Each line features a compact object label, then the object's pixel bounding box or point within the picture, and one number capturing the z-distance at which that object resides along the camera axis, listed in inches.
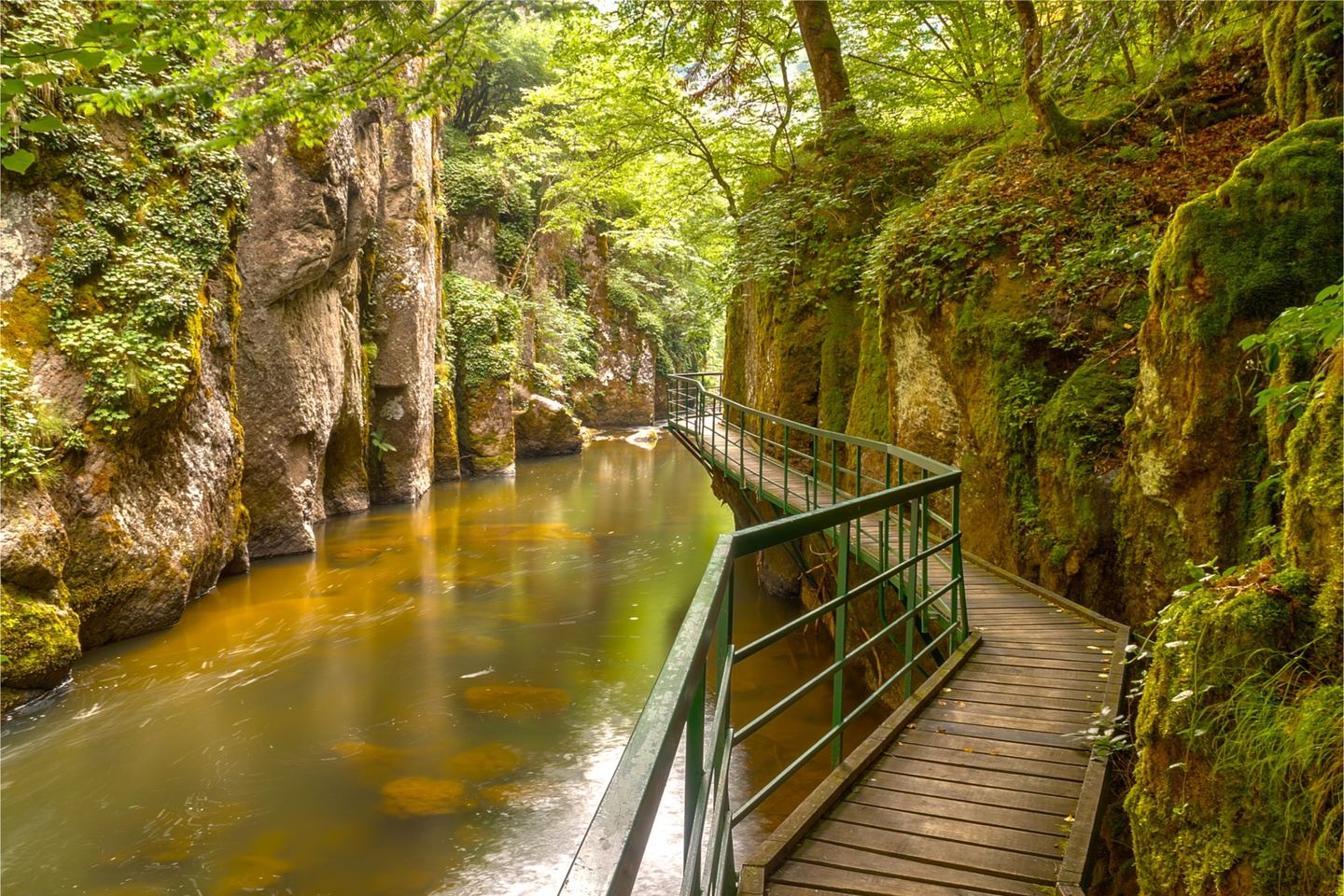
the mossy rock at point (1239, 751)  80.3
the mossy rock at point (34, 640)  284.4
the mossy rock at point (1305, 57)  205.5
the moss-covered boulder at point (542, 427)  1063.0
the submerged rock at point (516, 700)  318.7
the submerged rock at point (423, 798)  246.7
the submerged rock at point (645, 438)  1261.8
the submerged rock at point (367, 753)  278.4
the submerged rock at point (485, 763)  269.6
